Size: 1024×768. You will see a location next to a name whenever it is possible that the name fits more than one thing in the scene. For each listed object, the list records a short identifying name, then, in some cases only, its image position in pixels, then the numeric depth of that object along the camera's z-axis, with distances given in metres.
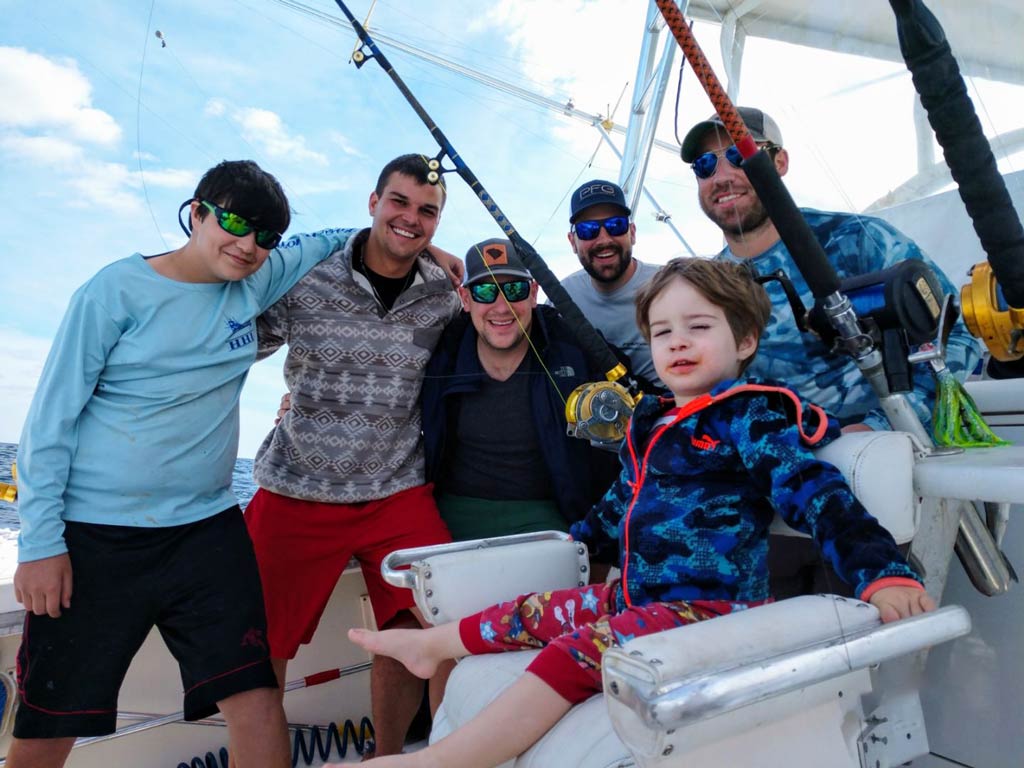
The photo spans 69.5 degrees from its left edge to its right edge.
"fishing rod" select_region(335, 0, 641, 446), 1.93
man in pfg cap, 2.61
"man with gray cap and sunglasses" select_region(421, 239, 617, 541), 2.24
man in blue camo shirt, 1.82
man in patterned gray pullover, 2.26
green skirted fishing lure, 1.40
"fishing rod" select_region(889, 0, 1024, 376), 1.24
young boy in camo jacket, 1.20
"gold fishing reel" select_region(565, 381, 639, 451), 1.92
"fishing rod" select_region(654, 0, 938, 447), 1.36
